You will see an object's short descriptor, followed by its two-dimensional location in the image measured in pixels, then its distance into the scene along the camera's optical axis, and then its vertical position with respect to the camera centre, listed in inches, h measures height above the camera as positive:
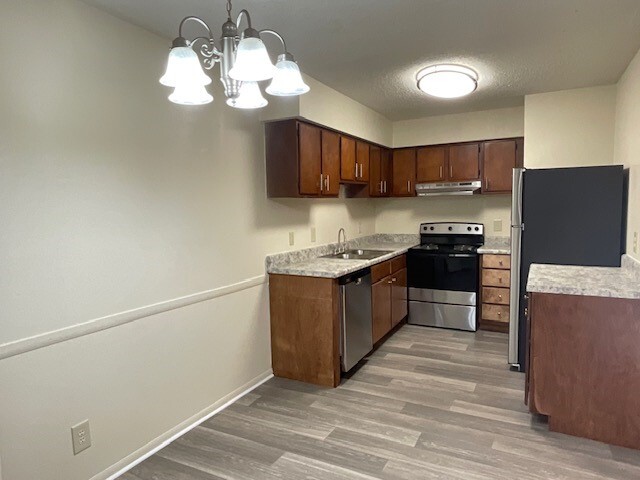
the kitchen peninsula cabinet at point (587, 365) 89.5 -34.9
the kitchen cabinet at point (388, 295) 148.1 -32.2
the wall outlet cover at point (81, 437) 77.6 -41.5
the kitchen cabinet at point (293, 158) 125.0 +16.7
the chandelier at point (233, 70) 50.5 +18.7
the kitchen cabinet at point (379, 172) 177.6 +17.8
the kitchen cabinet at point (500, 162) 173.8 +20.0
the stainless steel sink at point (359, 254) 156.3 -16.7
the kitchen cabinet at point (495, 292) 168.6 -33.7
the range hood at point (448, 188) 178.1 +9.8
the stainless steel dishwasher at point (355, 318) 125.0 -33.3
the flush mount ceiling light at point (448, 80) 120.1 +38.9
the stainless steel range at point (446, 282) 171.0 -30.1
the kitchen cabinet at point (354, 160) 151.8 +20.1
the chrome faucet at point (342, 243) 173.8 -13.1
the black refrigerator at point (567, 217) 113.8 -2.5
